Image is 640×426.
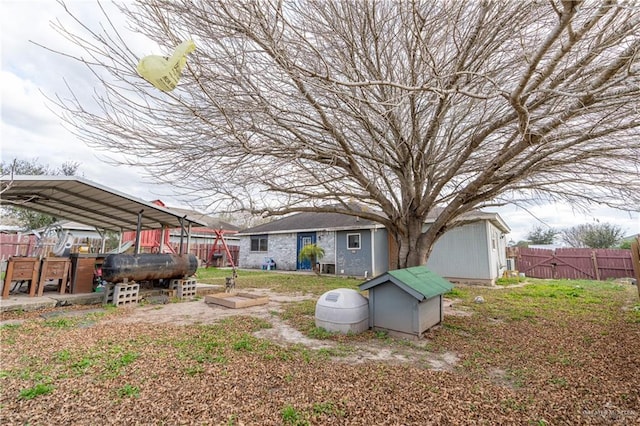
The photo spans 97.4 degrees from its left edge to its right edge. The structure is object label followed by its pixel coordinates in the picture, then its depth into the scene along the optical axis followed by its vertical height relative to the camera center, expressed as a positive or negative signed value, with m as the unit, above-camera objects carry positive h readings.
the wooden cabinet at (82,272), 7.30 -0.45
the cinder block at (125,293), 6.75 -0.94
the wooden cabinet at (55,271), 6.77 -0.39
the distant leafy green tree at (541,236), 29.81 +2.07
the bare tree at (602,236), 20.22 +1.42
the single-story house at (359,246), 11.66 +0.43
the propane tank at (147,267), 6.63 -0.30
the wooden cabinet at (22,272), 6.22 -0.38
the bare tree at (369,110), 3.08 +2.12
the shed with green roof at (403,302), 4.57 -0.80
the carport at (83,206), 6.16 +1.34
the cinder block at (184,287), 8.16 -0.95
